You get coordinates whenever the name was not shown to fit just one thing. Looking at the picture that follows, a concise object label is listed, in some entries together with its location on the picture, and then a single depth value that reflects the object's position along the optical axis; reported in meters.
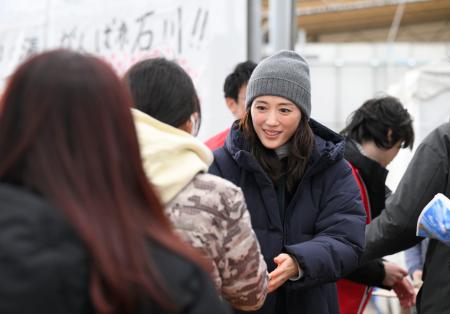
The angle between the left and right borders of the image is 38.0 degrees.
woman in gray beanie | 2.01
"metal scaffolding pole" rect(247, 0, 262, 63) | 3.42
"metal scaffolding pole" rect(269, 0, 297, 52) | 3.45
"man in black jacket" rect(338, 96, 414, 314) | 2.76
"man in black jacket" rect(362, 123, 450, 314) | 2.22
